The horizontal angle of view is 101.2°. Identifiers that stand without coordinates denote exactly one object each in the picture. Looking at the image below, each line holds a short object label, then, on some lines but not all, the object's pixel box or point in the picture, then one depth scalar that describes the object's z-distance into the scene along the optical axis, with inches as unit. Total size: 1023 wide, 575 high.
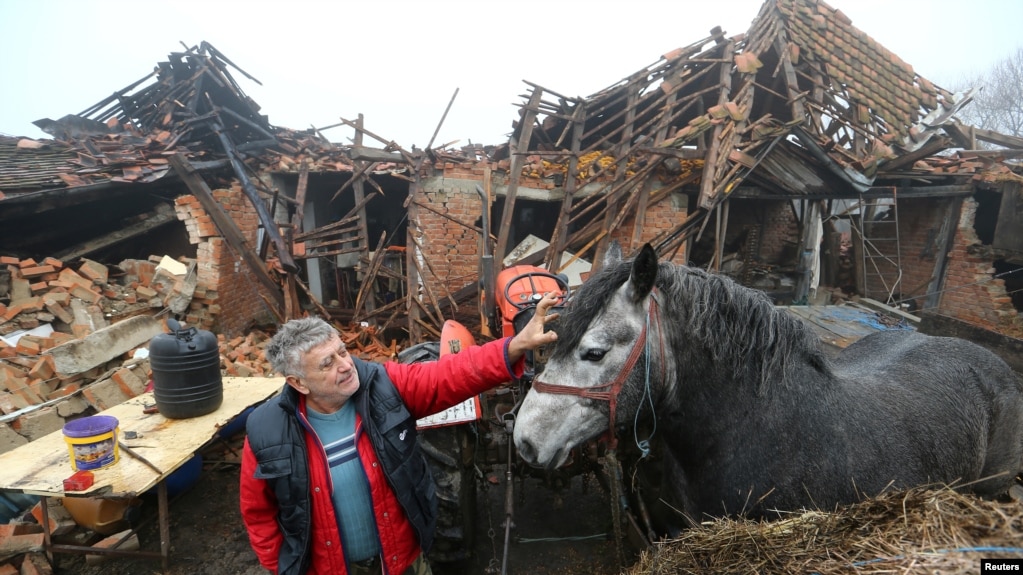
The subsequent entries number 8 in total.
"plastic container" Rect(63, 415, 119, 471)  108.1
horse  68.0
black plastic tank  132.3
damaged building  243.1
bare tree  827.4
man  70.6
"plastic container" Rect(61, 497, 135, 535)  135.1
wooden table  105.4
